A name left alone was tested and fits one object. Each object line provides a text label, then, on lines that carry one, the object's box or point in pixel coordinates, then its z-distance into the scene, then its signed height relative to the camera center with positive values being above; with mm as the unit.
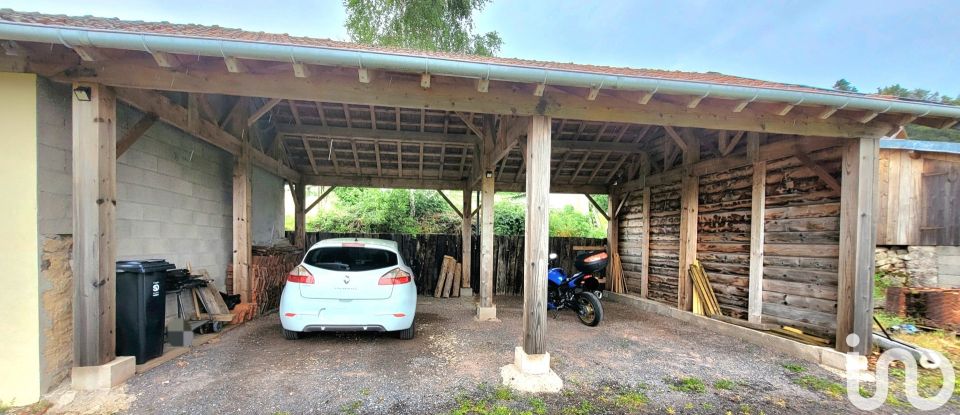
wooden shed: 6000 +191
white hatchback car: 4180 -1103
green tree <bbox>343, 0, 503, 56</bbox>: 13078 +6198
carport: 3068 +868
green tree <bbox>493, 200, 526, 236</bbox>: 13461 -725
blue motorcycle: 6268 -1462
